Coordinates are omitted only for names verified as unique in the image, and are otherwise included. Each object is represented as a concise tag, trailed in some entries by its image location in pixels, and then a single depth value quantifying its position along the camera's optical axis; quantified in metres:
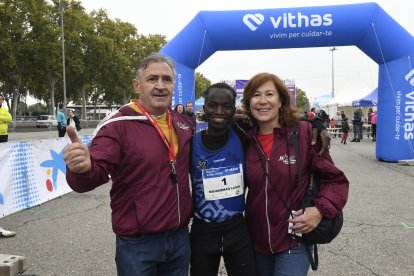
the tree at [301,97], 109.25
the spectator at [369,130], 23.44
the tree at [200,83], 86.94
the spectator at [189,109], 10.54
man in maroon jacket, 2.03
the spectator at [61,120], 14.79
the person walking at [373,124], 18.67
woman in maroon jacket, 2.16
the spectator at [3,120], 8.03
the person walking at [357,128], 20.25
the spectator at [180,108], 9.77
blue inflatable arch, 9.98
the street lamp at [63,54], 34.40
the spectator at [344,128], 18.97
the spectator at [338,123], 25.20
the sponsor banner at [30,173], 6.00
